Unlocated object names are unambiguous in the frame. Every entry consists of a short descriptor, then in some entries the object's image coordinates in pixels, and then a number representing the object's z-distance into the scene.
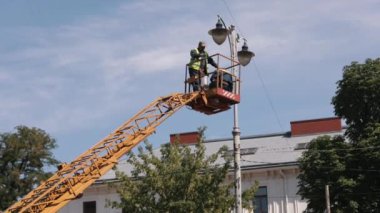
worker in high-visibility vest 20.52
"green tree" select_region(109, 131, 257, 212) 27.47
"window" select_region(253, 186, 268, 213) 44.75
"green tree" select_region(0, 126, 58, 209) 52.34
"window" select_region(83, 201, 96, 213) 49.53
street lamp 17.70
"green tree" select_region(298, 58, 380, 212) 32.00
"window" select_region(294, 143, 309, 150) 45.78
